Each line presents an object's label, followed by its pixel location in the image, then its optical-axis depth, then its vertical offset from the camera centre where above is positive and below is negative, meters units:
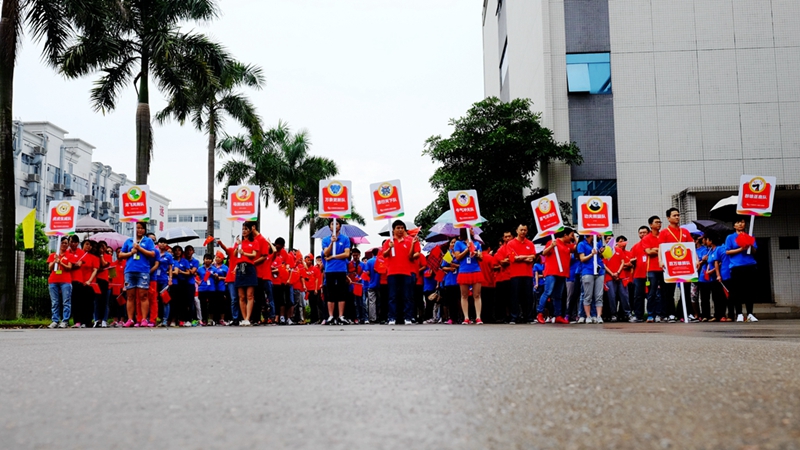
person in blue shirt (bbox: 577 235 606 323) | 14.88 +0.52
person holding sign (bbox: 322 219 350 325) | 15.29 +0.77
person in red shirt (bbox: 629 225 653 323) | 15.66 +0.59
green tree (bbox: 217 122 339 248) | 46.44 +8.40
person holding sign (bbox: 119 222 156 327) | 14.81 +0.80
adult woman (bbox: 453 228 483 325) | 14.70 +0.68
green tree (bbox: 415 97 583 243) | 27.62 +5.31
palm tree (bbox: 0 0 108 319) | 17.89 +6.32
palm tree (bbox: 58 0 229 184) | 24.12 +7.74
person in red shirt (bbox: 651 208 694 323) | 14.72 +1.30
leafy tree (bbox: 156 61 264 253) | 35.16 +8.62
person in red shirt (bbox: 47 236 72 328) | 15.26 +0.50
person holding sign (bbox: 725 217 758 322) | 14.27 +0.60
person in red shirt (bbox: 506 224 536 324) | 14.85 +0.62
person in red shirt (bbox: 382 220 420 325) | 14.81 +0.73
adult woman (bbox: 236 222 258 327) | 14.86 +0.67
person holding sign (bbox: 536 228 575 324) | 14.95 +0.63
